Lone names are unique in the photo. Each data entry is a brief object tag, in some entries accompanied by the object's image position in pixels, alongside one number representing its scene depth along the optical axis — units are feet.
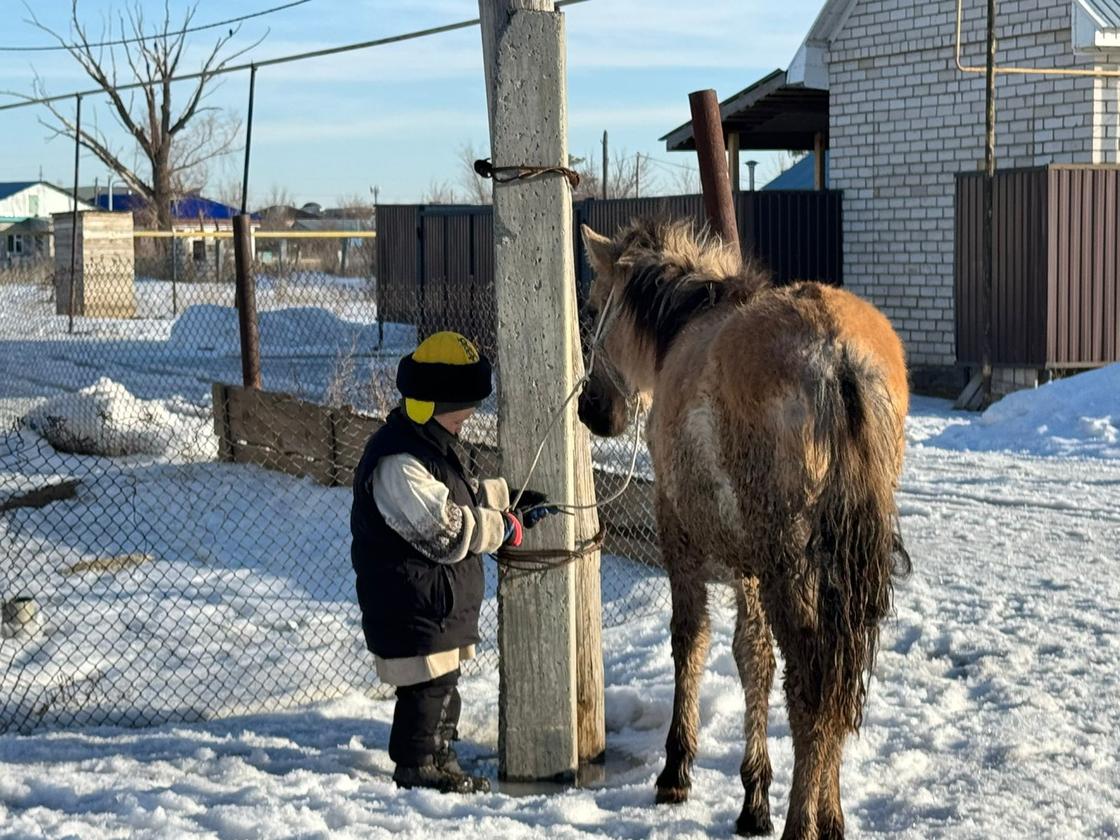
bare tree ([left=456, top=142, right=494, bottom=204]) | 146.82
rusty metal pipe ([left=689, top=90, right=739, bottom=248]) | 21.49
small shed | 86.48
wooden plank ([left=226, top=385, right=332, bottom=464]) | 31.81
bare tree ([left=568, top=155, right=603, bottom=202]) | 140.67
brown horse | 12.05
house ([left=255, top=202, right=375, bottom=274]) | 168.55
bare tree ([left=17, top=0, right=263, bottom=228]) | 126.21
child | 14.02
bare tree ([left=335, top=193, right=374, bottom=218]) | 243.66
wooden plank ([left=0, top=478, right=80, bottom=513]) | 30.45
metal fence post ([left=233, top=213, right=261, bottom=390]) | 32.01
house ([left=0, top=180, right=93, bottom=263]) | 262.06
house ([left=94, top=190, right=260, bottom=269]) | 153.58
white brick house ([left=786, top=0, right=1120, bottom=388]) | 53.52
